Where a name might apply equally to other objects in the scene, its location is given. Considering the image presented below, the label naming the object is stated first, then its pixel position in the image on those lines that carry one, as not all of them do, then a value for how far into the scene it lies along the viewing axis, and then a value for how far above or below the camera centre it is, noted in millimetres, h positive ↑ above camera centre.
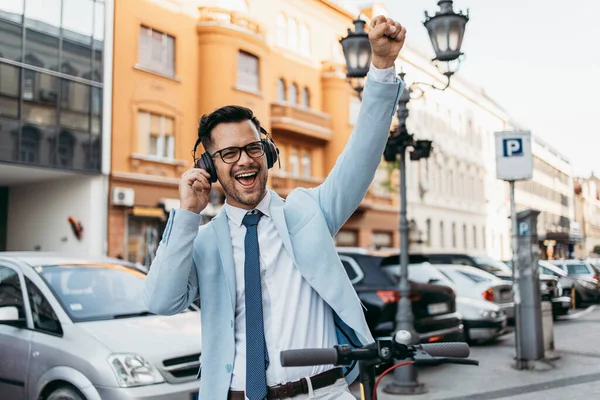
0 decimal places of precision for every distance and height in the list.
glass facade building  18156 +5004
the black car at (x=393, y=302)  8320 -669
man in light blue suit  2143 -44
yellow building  20969 +6159
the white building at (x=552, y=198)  60781 +5565
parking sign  9680 +1458
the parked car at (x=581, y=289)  19328 -1094
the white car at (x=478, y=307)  11484 -988
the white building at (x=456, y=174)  37500 +5146
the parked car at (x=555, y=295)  15023 -1004
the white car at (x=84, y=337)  4566 -643
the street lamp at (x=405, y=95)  7965 +2243
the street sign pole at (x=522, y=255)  9250 -39
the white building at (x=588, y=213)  84431 +5431
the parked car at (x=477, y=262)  16281 -239
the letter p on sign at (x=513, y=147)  9742 +1584
